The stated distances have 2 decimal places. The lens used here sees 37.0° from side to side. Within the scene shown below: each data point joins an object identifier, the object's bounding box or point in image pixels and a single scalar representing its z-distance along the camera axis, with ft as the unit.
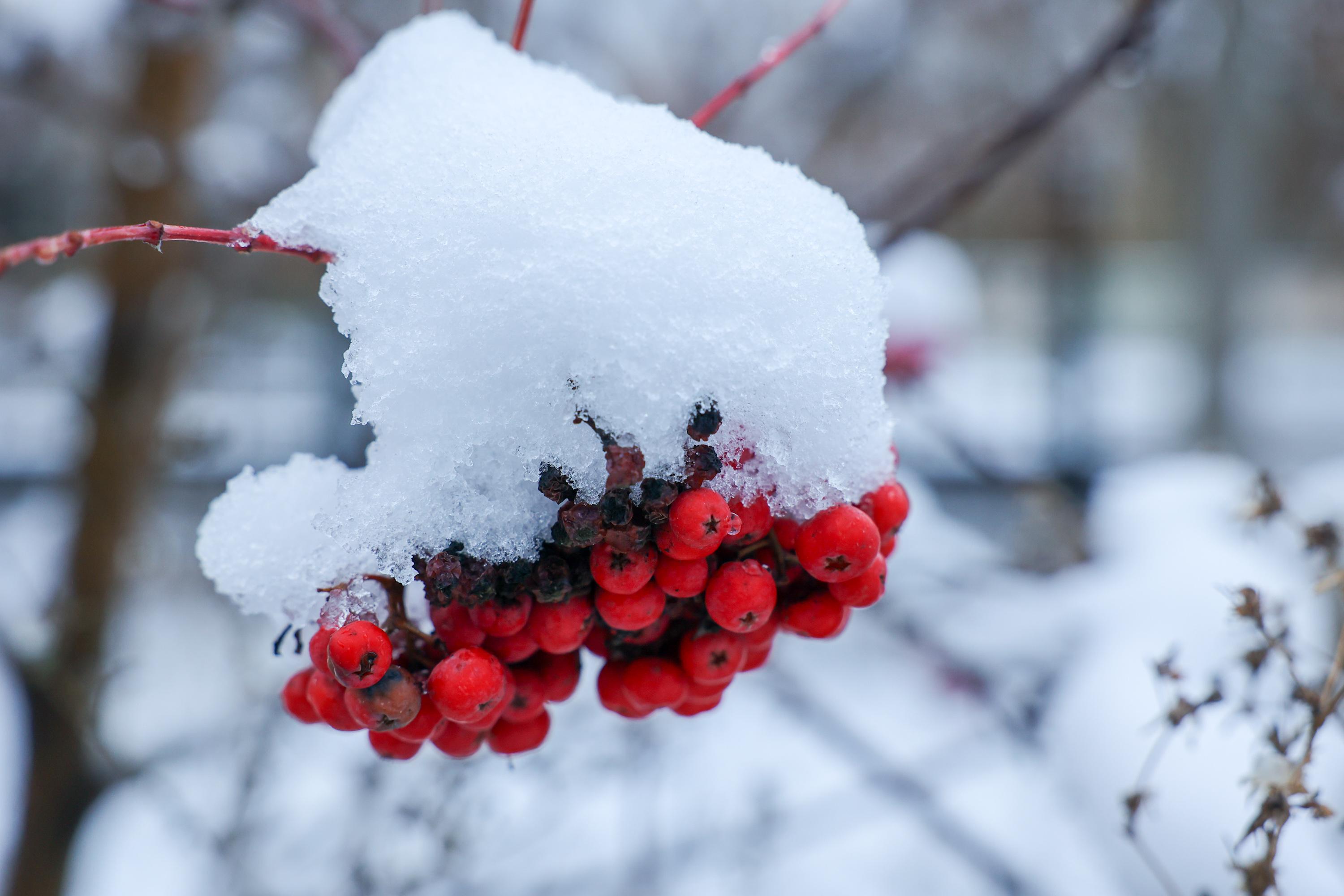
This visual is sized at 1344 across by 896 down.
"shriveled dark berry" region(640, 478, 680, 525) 0.77
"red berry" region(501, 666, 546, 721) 0.83
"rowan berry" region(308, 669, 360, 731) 0.80
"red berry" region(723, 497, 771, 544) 0.79
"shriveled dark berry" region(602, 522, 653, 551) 0.77
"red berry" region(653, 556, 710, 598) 0.79
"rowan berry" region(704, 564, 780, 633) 0.79
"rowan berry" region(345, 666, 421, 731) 0.77
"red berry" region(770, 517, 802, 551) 0.82
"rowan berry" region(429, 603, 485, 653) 0.80
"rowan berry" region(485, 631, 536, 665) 0.80
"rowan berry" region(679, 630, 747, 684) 0.82
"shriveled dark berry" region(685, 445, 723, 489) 0.77
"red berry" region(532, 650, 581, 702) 0.83
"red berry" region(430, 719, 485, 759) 0.83
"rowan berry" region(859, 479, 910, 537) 0.83
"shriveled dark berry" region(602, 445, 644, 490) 0.76
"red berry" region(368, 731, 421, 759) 0.82
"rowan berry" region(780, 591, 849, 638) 0.82
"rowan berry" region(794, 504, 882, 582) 0.78
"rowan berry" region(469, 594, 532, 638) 0.79
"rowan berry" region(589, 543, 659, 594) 0.78
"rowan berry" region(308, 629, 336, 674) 0.78
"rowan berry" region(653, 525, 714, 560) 0.78
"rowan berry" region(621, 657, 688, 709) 0.83
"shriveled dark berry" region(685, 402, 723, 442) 0.77
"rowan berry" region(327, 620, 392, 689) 0.76
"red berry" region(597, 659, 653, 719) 0.84
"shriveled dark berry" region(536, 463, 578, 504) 0.77
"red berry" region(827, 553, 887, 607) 0.81
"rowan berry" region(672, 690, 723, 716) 0.85
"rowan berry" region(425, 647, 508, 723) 0.77
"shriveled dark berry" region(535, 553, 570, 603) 0.79
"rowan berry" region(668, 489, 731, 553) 0.76
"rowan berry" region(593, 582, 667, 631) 0.79
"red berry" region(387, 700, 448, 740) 0.80
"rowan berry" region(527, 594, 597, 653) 0.79
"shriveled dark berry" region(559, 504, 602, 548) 0.77
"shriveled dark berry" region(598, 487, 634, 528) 0.77
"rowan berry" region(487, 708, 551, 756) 0.86
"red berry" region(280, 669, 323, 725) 0.83
